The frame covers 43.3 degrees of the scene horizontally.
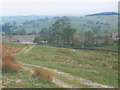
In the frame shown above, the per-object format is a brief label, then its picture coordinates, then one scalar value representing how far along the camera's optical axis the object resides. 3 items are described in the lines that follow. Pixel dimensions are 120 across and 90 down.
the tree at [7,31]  72.45
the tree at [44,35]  74.78
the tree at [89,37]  64.00
